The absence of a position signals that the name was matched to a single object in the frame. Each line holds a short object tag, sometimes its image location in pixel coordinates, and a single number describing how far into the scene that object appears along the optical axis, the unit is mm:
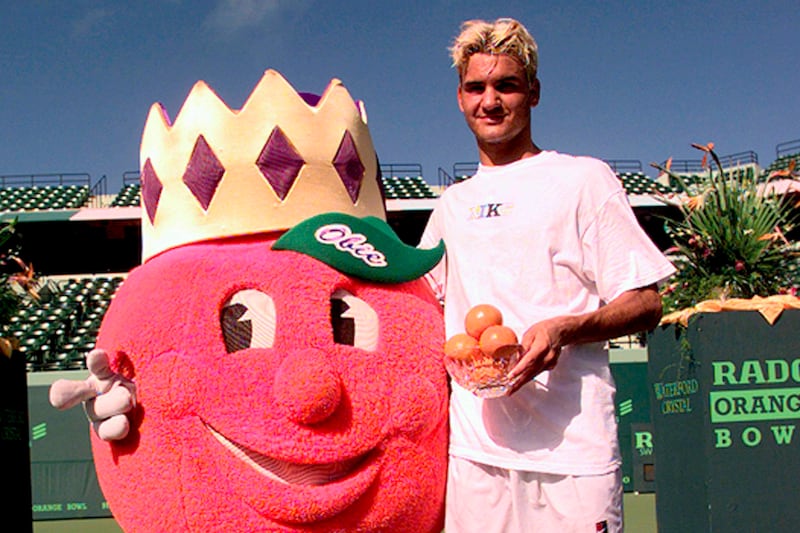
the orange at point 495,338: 2295
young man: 2496
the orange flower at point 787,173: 5011
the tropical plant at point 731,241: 4797
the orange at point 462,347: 2373
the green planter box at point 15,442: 4977
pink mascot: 2709
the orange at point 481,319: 2430
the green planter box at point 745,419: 4672
